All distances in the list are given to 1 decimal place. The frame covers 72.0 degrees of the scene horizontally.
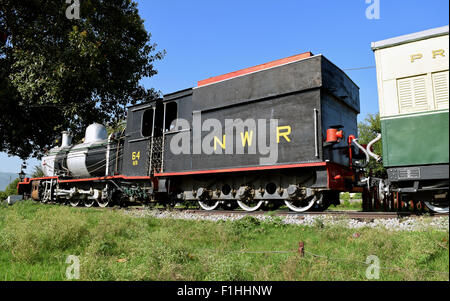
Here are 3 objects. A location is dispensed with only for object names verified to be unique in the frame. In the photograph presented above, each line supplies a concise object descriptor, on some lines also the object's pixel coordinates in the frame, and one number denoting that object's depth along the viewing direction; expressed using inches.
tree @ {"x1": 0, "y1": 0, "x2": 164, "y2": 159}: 600.1
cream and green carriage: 173.0
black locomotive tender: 269.3
